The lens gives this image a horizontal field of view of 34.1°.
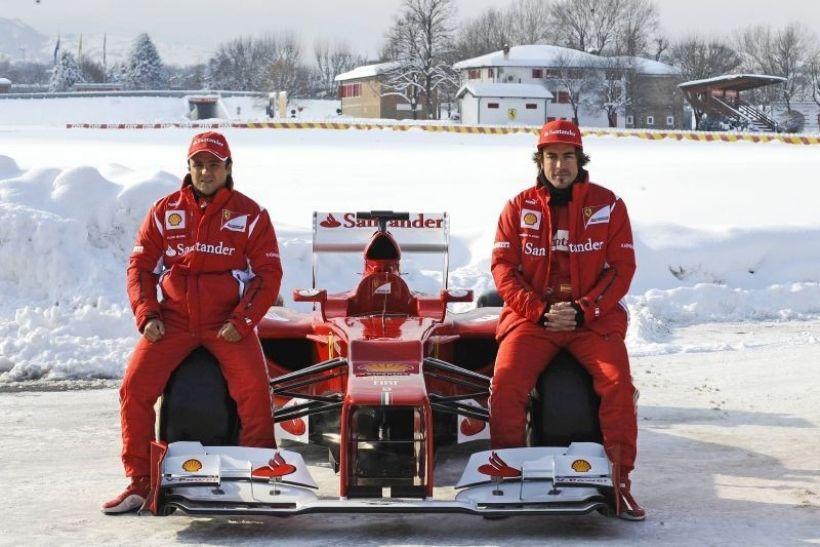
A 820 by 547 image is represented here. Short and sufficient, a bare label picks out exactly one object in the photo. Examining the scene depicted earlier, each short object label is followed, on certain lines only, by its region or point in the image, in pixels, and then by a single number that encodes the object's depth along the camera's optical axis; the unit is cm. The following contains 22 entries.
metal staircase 7350
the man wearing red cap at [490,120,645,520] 710
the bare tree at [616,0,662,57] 11731
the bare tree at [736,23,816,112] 11538
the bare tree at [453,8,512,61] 12731
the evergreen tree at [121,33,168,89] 13675
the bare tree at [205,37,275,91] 14712
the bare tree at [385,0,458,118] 9881
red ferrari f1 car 658
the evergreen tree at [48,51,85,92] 12619
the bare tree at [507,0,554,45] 12988
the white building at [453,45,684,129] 9731
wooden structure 7219
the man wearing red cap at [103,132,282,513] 705
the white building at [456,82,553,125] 8288
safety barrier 4544
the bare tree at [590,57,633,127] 9619
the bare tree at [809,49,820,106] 11078
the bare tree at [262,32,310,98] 11869
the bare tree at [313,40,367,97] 15450
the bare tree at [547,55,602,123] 9769
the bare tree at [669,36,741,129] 10998
